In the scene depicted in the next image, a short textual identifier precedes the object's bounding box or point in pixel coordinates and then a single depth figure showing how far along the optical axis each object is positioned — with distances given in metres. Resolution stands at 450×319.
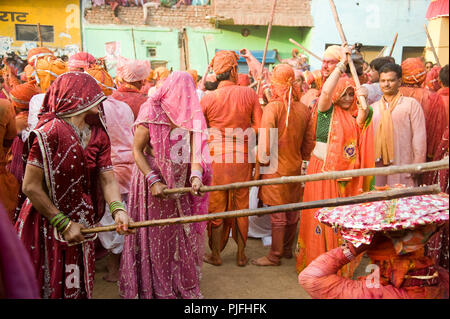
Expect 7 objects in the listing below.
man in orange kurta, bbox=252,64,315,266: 4.73
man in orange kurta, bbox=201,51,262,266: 4.83
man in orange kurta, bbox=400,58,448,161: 4.71
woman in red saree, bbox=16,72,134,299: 2.42
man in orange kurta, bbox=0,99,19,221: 3.54
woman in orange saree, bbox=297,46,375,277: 4.07
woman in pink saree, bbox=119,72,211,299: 3.47
